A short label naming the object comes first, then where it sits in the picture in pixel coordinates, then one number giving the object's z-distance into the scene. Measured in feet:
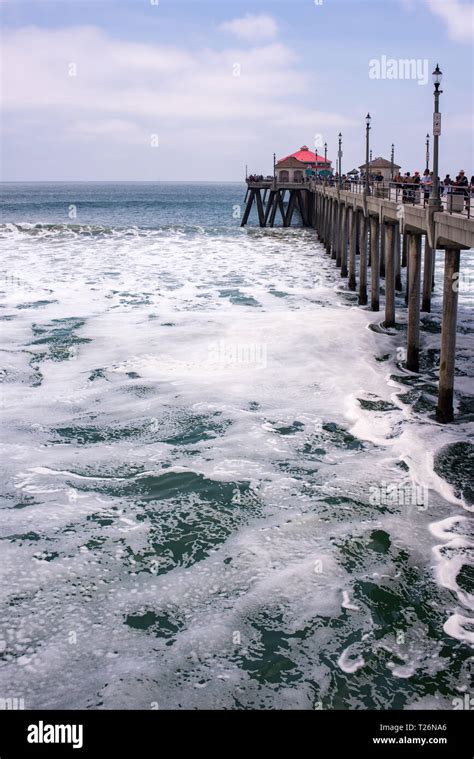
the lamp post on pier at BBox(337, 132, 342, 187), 127.03
